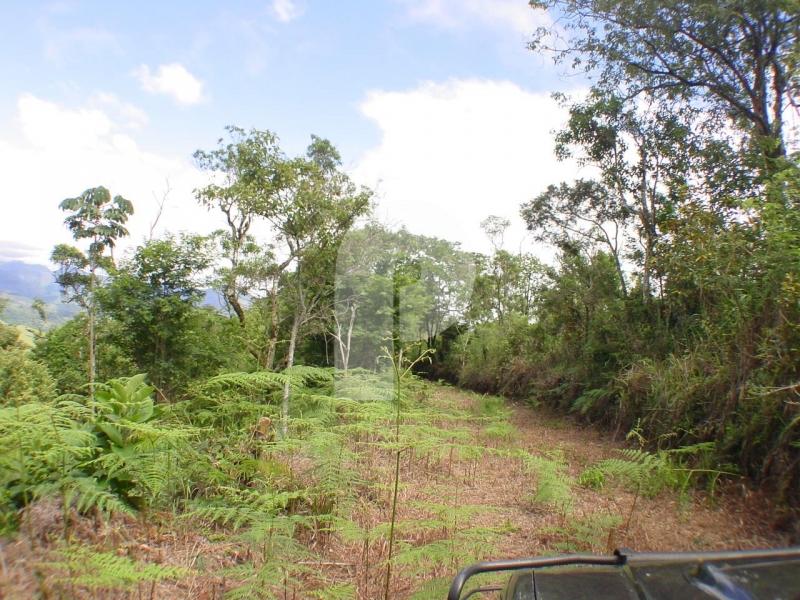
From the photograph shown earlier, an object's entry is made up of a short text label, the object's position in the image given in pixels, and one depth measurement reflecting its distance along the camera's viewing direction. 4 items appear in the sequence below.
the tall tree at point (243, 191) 11.52
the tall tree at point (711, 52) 7.40
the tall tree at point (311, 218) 11.42
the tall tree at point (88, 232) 14.09
